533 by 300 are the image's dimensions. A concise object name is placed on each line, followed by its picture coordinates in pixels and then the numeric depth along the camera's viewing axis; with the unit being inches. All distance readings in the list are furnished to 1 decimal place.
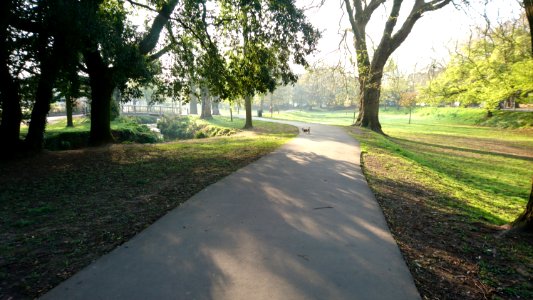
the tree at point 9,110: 393.7
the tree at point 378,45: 794.8
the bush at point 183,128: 1131.2
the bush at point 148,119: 1694.5
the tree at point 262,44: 409.4
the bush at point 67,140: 597.6
